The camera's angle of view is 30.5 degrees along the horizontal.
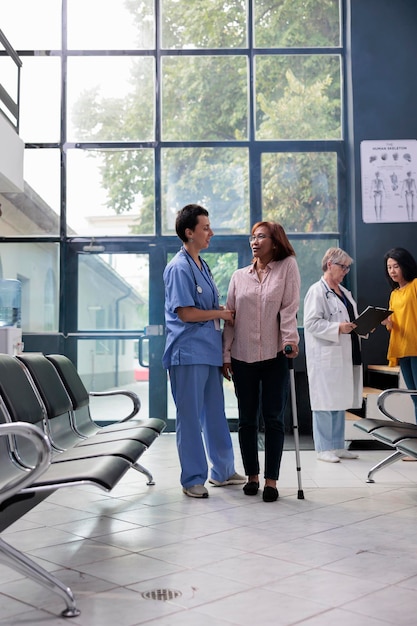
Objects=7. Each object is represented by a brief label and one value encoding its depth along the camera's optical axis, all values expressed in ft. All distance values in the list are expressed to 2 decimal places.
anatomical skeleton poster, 22.06
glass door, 22.75
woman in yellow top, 16.62
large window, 22.89
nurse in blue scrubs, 12.46
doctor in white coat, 16.49
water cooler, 22.21
